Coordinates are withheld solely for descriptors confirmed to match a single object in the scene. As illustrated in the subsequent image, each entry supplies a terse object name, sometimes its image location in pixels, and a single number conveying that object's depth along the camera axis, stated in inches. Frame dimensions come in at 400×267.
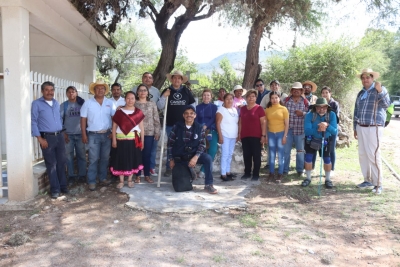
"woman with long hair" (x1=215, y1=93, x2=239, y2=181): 249.3
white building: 189.8
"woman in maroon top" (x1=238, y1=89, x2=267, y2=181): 248.8
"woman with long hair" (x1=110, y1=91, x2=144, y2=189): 222.1
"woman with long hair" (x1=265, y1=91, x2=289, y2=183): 253.3
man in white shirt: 225.0
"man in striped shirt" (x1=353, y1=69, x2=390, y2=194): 229.9
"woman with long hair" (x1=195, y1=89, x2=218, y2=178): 252.4
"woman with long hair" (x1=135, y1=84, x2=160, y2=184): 237.9
